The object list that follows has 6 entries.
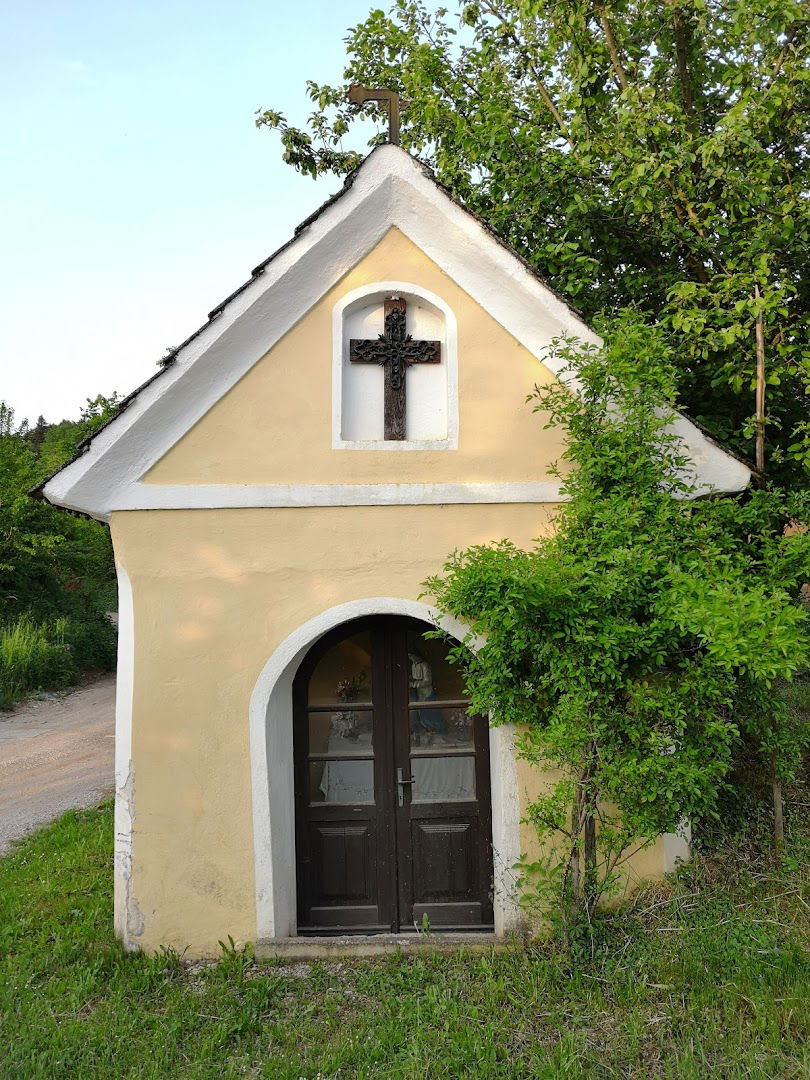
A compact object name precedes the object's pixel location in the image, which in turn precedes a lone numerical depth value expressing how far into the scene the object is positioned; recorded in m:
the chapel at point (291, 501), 4.76
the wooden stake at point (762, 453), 5.24
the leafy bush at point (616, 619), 4.12
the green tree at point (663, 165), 5.50
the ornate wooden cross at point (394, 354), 5.05
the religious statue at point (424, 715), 5.25
